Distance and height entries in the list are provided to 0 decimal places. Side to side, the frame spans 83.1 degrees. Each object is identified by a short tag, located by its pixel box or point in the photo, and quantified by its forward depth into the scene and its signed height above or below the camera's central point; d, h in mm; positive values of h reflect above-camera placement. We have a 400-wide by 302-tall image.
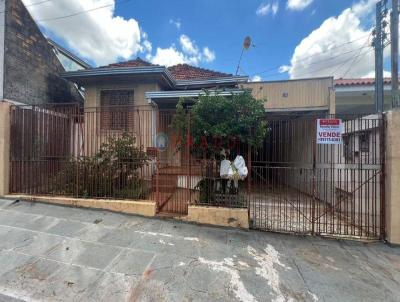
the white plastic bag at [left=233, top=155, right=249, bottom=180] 4750 -310
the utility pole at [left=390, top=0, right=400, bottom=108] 5918 +3014
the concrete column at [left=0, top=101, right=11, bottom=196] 5789 +76
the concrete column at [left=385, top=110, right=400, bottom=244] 4316 -487
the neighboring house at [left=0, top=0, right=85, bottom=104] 6484 +2911
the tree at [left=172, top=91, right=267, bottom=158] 4645 +683
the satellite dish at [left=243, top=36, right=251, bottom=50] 7301 +3576
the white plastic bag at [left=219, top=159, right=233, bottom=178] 4789 -363
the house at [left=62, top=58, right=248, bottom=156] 6938 +2183
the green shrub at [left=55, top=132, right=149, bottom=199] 5539 -560
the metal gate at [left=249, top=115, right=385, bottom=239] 4664 -1104
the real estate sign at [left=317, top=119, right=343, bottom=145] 4711 +461
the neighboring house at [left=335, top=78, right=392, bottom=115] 9156 +2480
